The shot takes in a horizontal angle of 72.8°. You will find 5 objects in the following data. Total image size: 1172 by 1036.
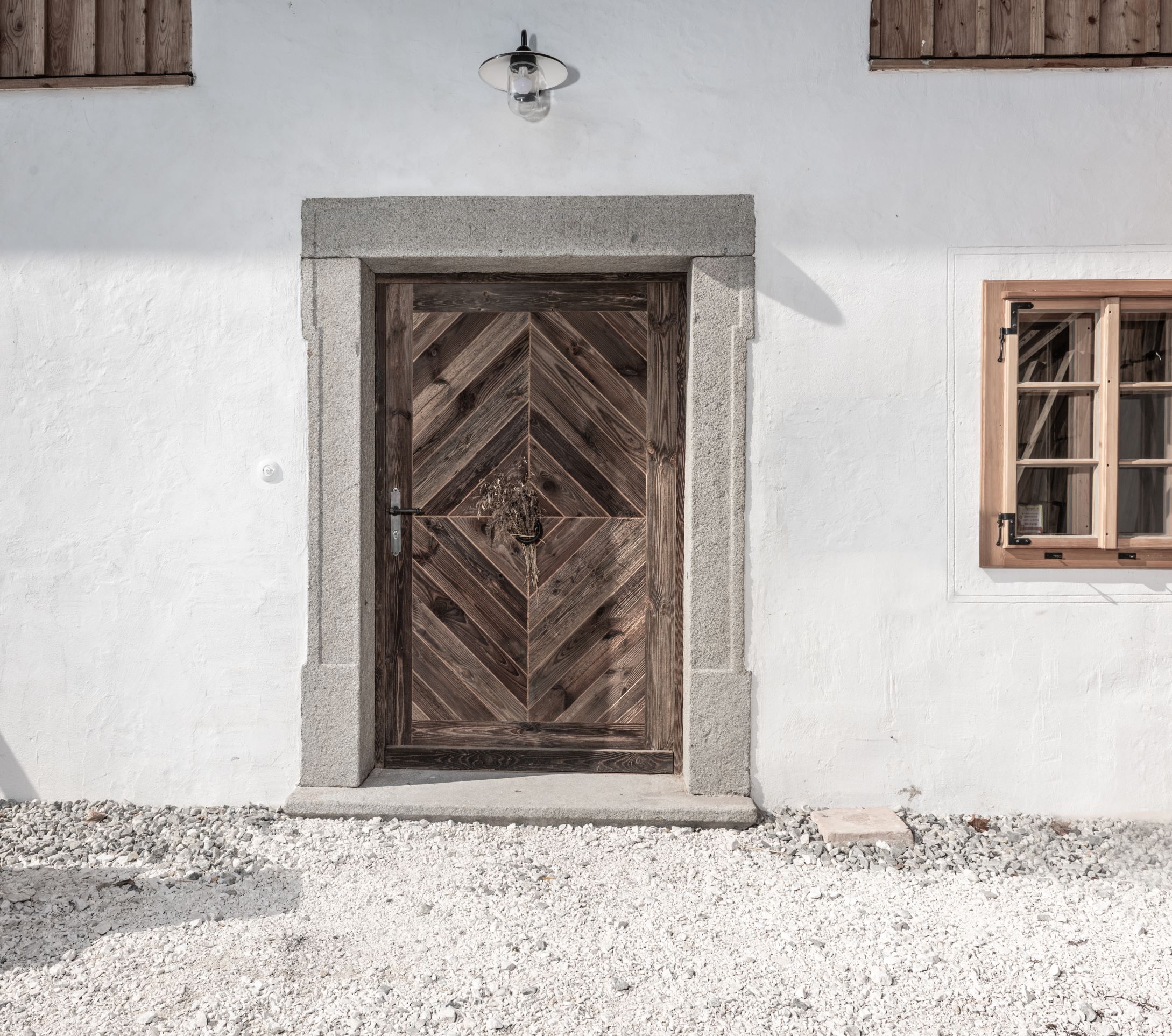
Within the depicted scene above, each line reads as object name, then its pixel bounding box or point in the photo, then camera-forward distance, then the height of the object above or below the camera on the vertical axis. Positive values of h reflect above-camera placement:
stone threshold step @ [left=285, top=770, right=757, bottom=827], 3.23 -1.25
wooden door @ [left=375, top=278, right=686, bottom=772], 3.59 -0.13
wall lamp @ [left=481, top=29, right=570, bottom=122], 3.13 +1.71
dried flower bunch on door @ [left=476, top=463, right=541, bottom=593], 3.61 -0.05
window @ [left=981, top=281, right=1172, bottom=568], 3.26 +0.32
